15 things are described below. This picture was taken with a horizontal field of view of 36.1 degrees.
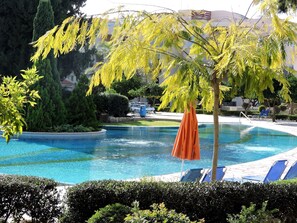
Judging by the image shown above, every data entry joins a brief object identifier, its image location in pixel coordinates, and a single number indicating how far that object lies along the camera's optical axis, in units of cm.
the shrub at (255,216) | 534
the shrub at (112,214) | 518
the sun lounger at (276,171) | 1070
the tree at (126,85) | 4506
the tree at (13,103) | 561
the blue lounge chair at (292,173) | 1063
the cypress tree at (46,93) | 2409
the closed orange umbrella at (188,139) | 1084
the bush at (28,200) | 645
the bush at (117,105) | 3306
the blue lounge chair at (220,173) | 1036
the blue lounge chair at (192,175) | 972
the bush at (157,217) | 452
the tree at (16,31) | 3150
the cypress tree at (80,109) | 2611
